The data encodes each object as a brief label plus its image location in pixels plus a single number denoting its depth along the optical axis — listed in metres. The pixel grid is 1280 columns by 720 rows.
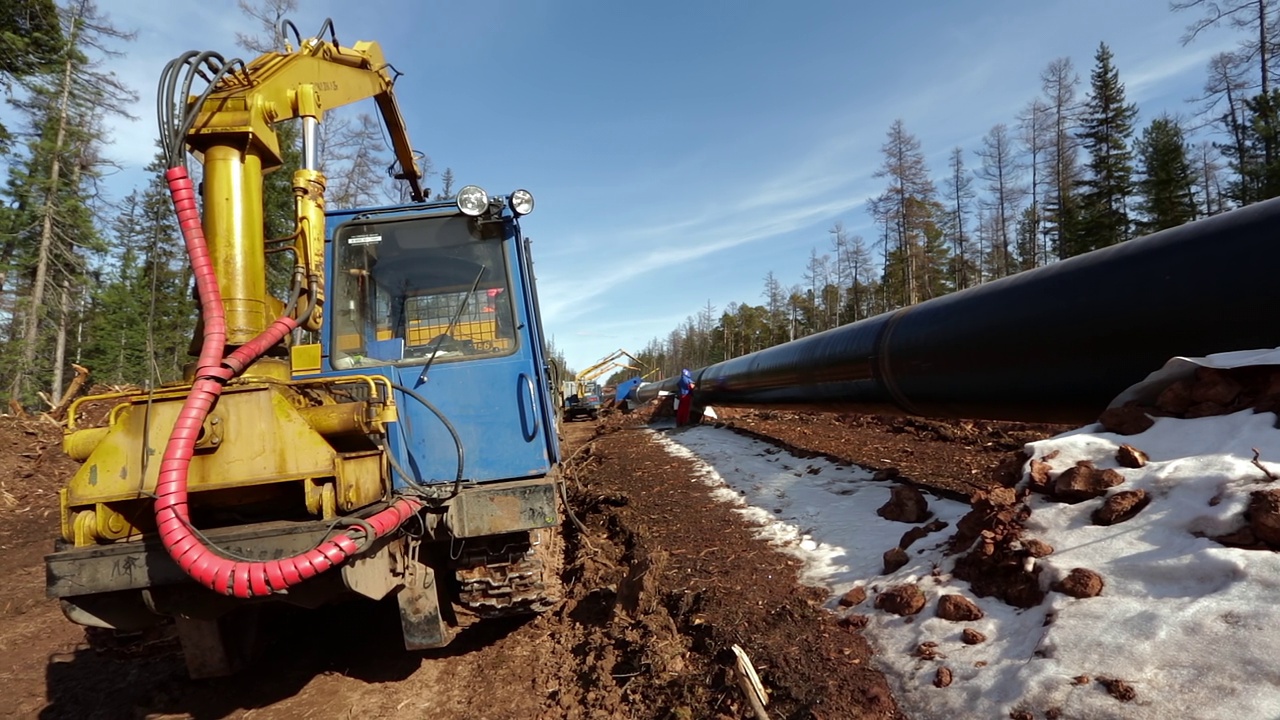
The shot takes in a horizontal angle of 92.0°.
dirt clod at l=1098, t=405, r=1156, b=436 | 3.15
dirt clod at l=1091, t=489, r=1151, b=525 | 2.71
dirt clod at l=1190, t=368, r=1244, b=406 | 2.97
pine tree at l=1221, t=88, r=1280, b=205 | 20.88
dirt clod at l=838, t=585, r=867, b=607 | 3.29
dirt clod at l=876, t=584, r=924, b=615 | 2.95
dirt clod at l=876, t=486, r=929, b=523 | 4.32
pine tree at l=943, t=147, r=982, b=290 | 39.44
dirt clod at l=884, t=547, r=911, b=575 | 3.46
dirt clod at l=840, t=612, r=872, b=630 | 3.05
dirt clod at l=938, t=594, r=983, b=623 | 2.73
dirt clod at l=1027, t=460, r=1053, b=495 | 3.10
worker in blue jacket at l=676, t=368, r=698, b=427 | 15.25
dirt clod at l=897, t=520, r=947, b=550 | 3.74
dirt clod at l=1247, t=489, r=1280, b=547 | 2.21
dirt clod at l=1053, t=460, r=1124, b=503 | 2.88
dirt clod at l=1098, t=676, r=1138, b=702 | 1.95
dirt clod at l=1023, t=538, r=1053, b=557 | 2.75
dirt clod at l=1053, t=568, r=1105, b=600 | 2.42
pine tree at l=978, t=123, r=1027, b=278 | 36.88
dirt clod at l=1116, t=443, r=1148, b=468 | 2.90
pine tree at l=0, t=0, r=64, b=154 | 12.63
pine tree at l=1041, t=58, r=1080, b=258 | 30.42
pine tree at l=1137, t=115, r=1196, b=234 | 29.27
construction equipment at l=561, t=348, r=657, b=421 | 25.19
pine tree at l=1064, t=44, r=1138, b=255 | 28.72
